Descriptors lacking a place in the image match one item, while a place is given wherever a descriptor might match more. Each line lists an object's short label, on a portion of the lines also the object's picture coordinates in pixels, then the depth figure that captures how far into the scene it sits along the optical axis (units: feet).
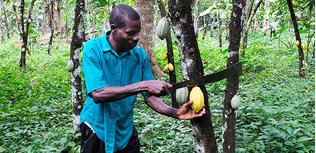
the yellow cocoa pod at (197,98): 4.34
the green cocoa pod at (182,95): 4.47
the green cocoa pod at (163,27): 5.92
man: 4.61
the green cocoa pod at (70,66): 9.98
